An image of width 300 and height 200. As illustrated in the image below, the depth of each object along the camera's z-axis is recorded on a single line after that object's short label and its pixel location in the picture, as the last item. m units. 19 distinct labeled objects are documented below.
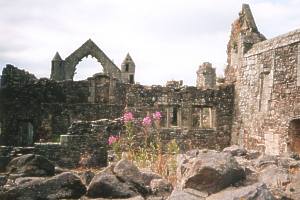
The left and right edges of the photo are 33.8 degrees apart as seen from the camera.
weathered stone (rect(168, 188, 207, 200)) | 5.39
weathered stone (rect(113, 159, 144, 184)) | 6.42
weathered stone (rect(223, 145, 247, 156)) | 10.32
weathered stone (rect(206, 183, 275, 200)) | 5.15
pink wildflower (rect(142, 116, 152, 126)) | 10.93
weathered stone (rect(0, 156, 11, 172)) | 10.14
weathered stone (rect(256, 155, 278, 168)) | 7.89
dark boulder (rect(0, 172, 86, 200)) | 5.68
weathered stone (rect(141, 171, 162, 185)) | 6.88
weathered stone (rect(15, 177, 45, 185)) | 6.13
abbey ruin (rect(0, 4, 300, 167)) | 17.39
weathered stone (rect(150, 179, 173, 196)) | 6.36
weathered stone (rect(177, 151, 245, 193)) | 5.72
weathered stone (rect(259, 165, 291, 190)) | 6.25
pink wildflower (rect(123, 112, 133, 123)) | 11.34
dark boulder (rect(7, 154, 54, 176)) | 7.05
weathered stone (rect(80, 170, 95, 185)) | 6.93
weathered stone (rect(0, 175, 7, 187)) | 6.65
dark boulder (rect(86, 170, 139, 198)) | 6.02
